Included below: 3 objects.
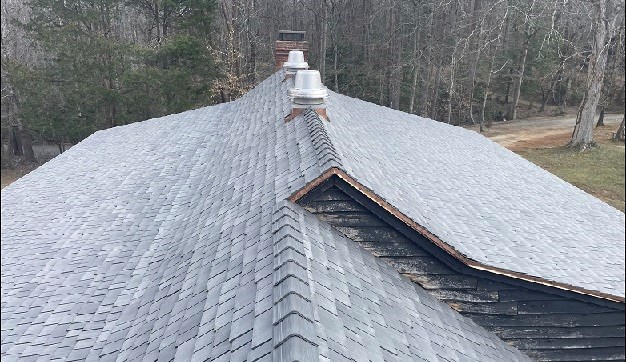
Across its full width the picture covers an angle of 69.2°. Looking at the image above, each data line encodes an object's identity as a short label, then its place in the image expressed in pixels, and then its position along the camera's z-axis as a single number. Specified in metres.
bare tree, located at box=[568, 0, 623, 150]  19.33
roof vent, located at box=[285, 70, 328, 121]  7.56
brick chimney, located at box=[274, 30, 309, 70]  15.86
